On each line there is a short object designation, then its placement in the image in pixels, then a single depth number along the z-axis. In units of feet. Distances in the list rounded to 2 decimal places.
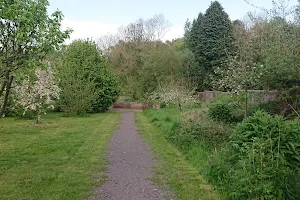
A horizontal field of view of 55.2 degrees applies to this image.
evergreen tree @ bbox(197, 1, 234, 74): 102.99
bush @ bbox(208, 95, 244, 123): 38.38
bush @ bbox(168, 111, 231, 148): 30.17
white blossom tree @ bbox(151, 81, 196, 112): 61.98
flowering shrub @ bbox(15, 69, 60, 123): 54.34
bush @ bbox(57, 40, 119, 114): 76.89
